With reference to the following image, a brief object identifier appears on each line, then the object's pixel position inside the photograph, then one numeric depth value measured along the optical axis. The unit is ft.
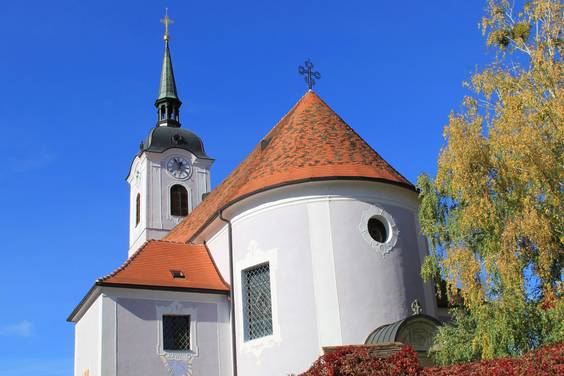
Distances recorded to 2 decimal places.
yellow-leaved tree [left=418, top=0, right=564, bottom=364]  41.52
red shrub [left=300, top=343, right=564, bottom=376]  33.58
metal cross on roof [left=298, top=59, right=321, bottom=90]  76.79
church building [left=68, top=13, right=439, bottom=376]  56.18
